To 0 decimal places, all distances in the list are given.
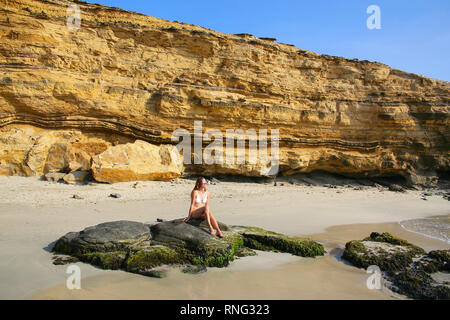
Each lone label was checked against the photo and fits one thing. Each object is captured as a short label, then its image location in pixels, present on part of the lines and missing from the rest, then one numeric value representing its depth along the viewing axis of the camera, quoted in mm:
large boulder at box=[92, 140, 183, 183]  8672
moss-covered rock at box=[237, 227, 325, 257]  4273
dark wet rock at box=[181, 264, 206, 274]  3418
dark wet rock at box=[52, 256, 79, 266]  3344
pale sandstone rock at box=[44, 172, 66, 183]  8414
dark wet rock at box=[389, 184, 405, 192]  13172
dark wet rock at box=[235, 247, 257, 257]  4084
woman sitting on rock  4488
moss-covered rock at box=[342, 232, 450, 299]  3213
